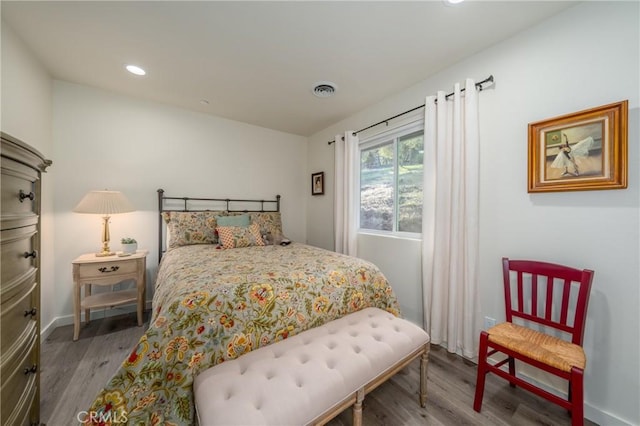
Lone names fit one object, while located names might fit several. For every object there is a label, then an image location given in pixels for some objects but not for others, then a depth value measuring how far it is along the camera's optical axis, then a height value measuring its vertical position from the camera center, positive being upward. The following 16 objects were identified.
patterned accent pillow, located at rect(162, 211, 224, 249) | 2.77 -0.20
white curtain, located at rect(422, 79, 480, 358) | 1.96 -0.07
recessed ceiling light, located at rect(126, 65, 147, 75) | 2.20 +1.34
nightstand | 2.20 -0.64
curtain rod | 1.91 +1.06
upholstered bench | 0.92 -0.75
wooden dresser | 0.92 -0.31
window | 2.59 +0.37
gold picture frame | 1.36 +0.39
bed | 1.09 -0.60
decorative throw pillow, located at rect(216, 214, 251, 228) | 2.99 -0.12
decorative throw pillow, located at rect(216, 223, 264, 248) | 2.70 -0.29
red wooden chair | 1.21 -0.75
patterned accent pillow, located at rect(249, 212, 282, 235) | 3.24 -0.15
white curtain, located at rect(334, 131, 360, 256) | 3.16 +0.24
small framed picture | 3.82 +0.46
